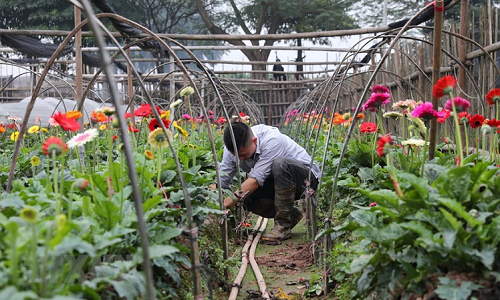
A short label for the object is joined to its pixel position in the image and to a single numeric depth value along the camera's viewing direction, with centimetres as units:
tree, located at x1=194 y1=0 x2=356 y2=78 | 1931
